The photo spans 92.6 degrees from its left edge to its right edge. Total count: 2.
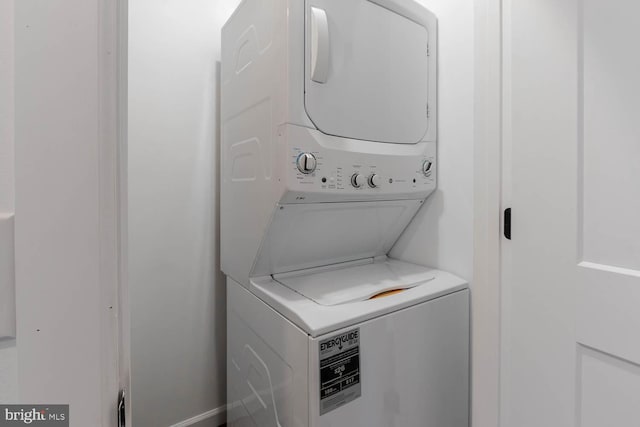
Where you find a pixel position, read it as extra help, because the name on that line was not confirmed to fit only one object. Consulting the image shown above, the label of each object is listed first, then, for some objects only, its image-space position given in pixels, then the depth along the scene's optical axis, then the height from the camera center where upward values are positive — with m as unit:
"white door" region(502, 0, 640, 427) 0.89 -0.01
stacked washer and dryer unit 1.02 -0.03
